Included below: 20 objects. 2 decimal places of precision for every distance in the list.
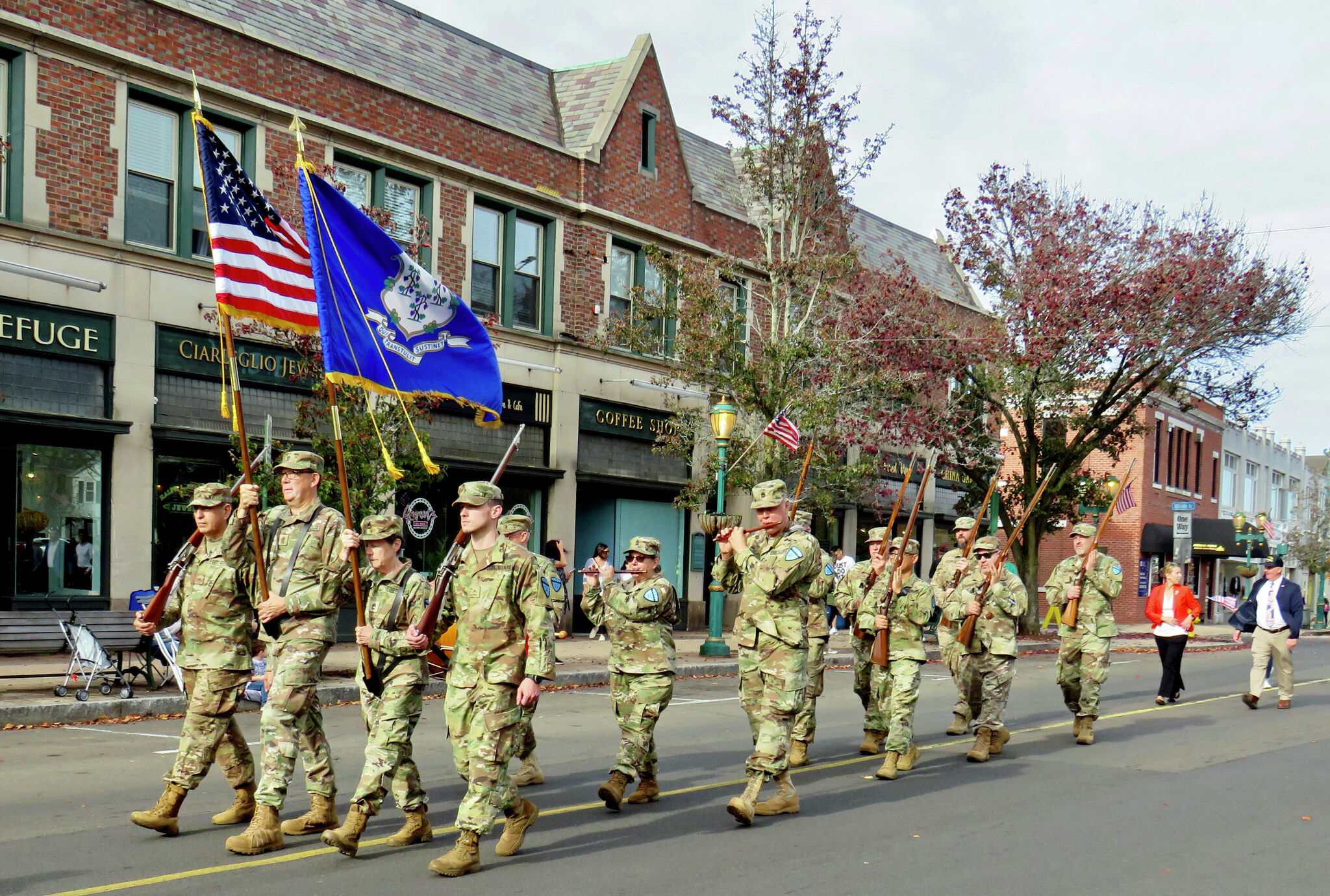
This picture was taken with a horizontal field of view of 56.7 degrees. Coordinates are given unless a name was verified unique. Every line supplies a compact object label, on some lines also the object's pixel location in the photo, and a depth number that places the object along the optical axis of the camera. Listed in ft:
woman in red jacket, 49.21
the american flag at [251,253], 25.32
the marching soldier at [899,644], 30.58
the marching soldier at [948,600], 35.58
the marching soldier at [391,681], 21.09
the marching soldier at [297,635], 21.20
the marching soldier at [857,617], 33.45
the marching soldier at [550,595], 23.05
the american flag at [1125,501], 105.73
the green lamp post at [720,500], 61.11
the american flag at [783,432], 59.47
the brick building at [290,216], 51.39
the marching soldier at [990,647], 33.96
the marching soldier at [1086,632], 37.37
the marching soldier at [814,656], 30.22
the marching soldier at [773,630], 24.66
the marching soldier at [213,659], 21.72
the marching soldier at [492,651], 20.48
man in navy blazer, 49.60
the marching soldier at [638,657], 25.46
